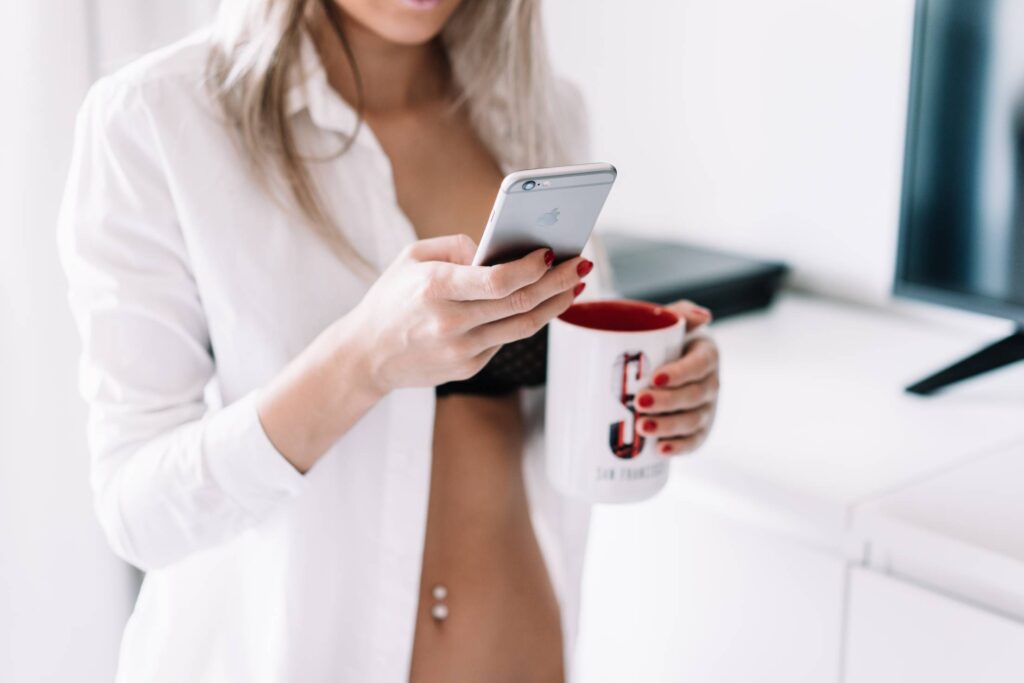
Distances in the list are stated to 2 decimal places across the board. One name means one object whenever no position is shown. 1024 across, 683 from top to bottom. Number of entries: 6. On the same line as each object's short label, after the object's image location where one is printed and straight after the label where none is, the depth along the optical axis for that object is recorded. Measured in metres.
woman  0.72
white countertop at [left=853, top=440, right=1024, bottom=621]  0.77
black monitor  1.01
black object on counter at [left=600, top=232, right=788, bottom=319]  1.30
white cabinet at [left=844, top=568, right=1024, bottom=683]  0.77
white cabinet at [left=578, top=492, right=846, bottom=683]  0.90
